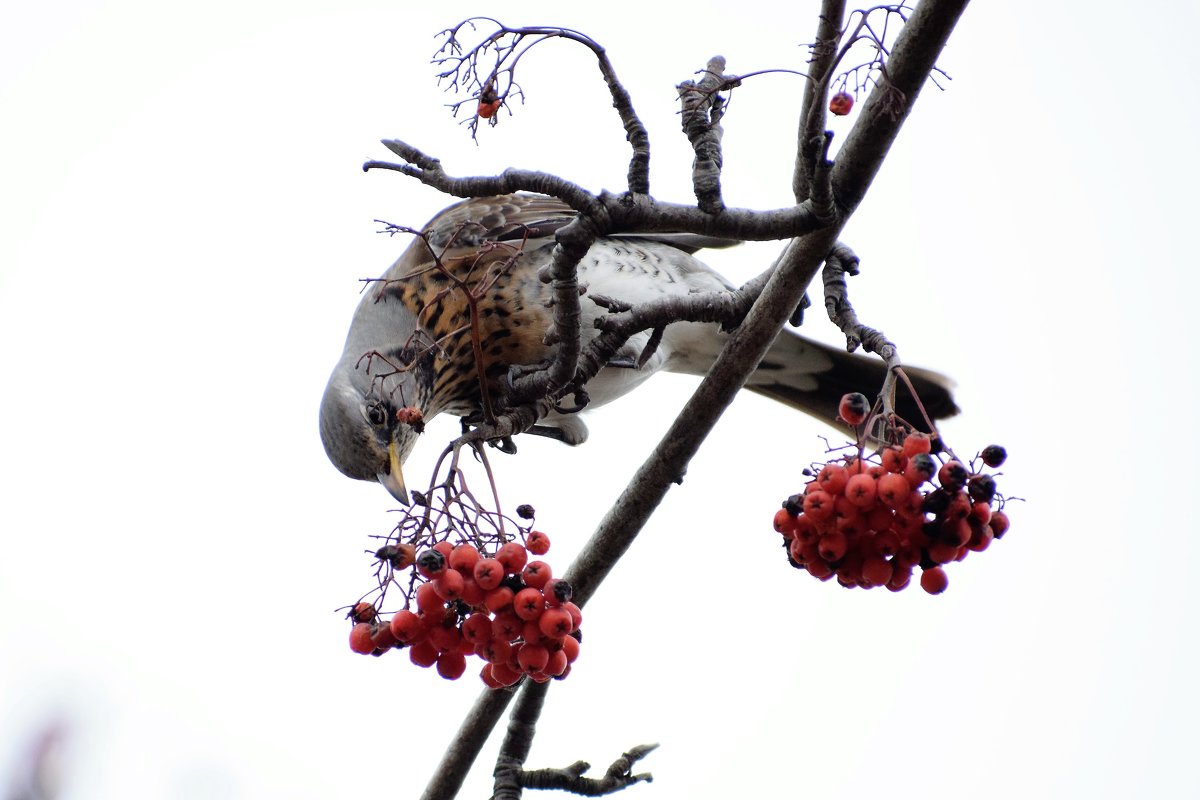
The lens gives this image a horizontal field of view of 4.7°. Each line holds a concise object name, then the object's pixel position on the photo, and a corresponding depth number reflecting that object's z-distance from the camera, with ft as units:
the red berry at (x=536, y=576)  16.46
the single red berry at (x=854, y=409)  16.38
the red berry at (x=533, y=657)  16.45
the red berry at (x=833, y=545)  16.39
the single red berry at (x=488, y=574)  16.44
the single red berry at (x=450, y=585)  16.43
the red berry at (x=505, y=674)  16.51
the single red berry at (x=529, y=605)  16.43
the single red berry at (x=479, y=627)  16.48
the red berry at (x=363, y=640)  16.53
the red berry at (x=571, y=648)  16.50
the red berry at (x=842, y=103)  16.73
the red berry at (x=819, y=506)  16.37
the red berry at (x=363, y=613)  16.56
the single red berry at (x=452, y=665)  16.53
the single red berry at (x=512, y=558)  16.47
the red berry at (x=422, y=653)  16.53
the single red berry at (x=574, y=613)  16.47
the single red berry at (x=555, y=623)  16.43
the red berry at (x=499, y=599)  16.44
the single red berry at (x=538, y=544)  16.55
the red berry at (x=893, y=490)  16.33
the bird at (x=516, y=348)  17.49
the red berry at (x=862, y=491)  16.34
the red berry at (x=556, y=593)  16.45
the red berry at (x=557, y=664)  16.47
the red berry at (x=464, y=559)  16.45
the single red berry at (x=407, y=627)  16.49
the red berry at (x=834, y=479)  16.38
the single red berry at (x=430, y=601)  16.47
